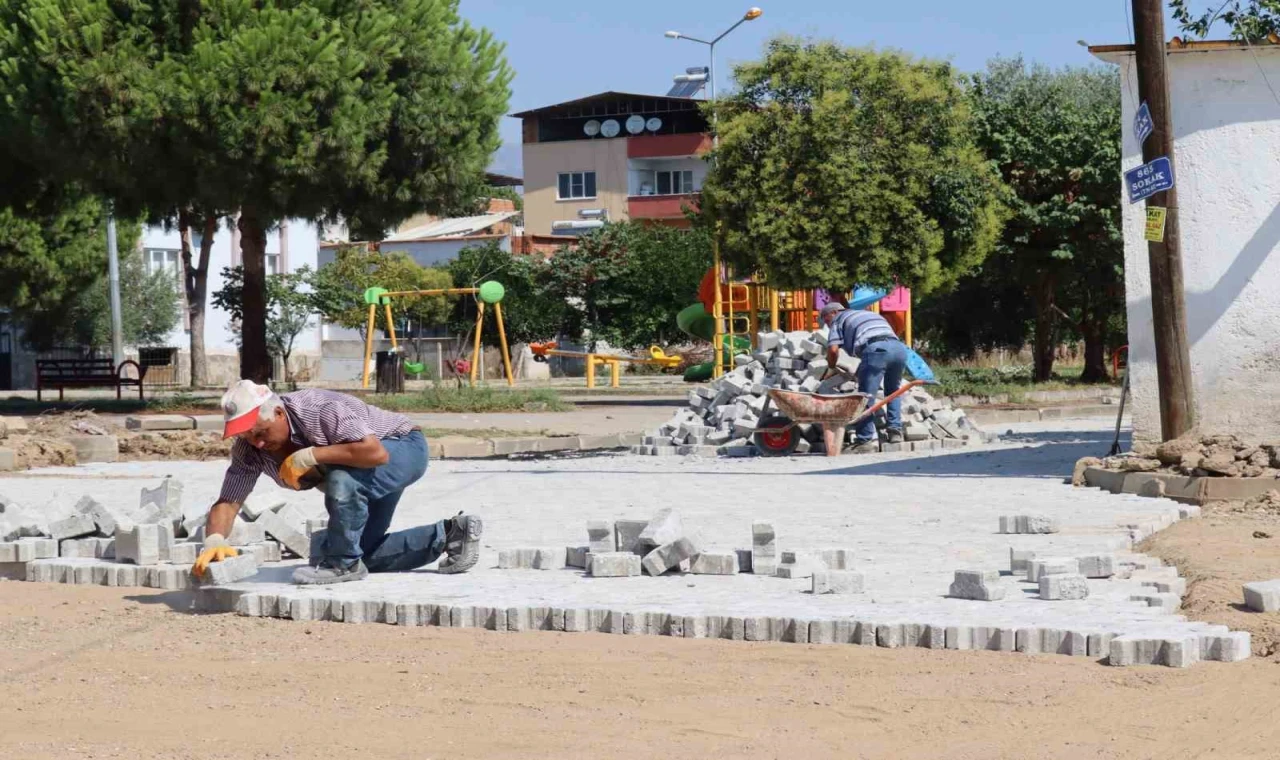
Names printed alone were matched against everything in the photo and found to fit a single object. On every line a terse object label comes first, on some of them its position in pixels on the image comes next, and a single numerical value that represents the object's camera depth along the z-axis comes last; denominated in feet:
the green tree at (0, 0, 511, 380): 81.76
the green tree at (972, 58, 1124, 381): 110.63
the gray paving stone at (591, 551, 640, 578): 27.73
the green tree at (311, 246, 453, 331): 177.27
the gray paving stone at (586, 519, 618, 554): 29.43
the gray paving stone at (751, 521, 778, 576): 27.78
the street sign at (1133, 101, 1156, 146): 44.21
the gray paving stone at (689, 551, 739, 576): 27.81
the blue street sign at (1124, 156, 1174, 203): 43.68
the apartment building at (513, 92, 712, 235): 233.55
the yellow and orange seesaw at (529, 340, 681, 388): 134.77
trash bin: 108.68
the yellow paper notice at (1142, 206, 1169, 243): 43.86
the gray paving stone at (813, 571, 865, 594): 25.48
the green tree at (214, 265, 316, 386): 165.27
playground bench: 101.50
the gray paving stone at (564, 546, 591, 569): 29.01
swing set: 129.90
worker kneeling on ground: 25.43
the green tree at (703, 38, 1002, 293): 92.84
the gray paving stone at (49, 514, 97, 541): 31.86
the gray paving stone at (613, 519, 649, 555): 29.04
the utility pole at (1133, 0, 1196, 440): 44.32
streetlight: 154.37
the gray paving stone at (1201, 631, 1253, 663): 20.67
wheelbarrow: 56.90
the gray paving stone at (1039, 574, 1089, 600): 24.52
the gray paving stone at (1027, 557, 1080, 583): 25.03
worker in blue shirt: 58.80
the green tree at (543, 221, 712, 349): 179.22
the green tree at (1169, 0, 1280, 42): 47.85
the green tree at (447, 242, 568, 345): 181.16
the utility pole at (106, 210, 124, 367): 134.62
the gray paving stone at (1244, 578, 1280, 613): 23.27
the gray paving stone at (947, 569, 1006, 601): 24.43
